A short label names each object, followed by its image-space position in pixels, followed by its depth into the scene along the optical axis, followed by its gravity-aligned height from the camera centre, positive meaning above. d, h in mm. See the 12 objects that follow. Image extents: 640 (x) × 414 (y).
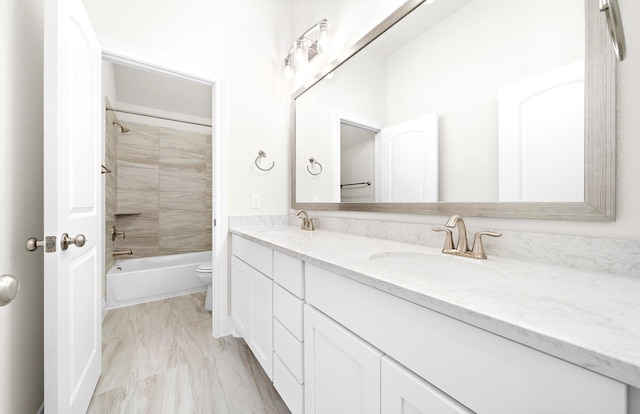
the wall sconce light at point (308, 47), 1738 +1142
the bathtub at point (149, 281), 2404 -734
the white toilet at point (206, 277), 2365 -664
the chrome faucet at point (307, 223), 1808 -113
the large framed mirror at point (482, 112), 732 +359
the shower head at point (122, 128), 2760 +849
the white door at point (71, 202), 885 +18
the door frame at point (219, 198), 1852 +62
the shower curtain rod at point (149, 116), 2725 +1084
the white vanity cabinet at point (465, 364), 361 -277
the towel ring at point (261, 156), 2021 +399
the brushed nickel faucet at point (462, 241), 891 -125
